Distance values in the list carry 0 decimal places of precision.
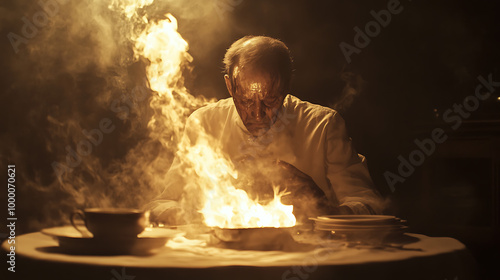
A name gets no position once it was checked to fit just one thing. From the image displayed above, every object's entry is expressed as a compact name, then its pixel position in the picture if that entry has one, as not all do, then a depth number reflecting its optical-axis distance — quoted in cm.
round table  136
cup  149
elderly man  237
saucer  151
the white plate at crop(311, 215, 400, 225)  176
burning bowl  163
